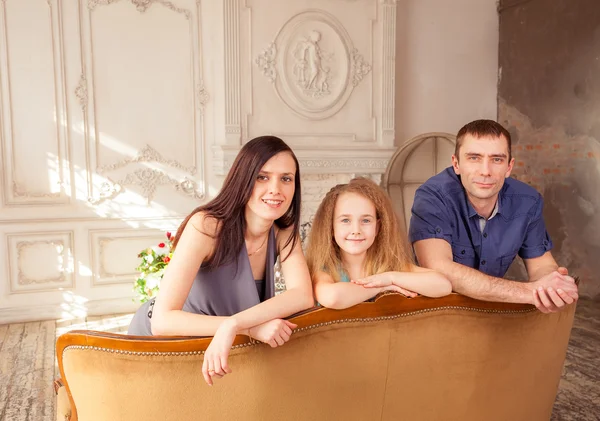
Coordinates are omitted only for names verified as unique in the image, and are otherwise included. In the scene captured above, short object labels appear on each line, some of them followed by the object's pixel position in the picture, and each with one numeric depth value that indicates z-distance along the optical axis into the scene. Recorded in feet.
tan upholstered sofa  4.21
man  7.37
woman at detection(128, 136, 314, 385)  5.27
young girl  6.37
